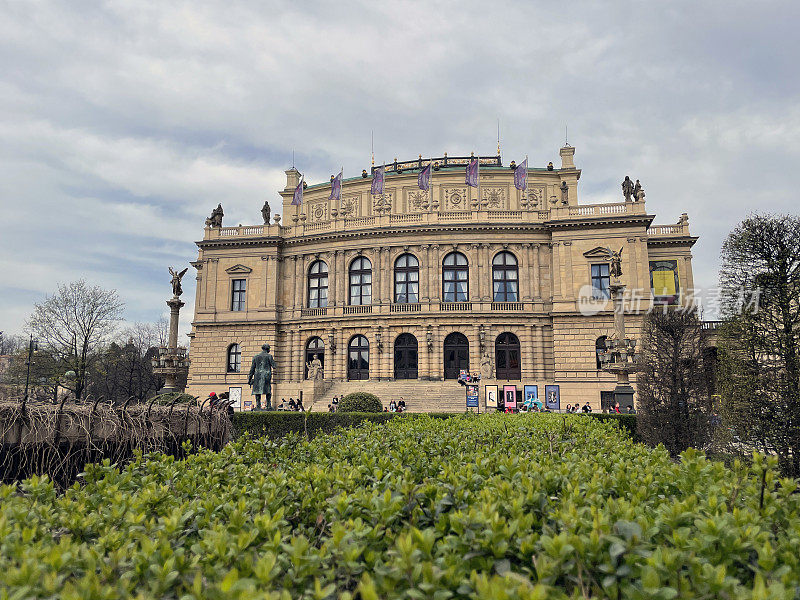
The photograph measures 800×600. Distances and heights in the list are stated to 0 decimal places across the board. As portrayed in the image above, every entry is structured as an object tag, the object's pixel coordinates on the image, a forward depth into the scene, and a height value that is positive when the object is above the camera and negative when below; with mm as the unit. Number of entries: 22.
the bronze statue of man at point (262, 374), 29625 +46
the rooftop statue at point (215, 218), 51000 +15109
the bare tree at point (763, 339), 11531 +839
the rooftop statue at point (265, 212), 51562 +15809
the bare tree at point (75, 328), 46188 +4193
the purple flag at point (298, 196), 47969 +16215
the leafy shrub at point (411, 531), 2514 -943
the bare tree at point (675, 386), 18125 -426
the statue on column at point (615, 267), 32219 +6570
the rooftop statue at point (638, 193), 43856 +15290
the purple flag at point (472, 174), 44406 +16847
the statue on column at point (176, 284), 42456 +7290
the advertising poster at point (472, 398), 35678 -1569
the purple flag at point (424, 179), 45812 +16959
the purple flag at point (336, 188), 46812 +16566
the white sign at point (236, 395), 44353 -1694
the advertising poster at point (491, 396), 36938 -1487
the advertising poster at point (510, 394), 38094 -1397
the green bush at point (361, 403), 30609 -1648
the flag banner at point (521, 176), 44094 +16584
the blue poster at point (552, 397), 40031 -1684
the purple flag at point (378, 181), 46688 +17163
